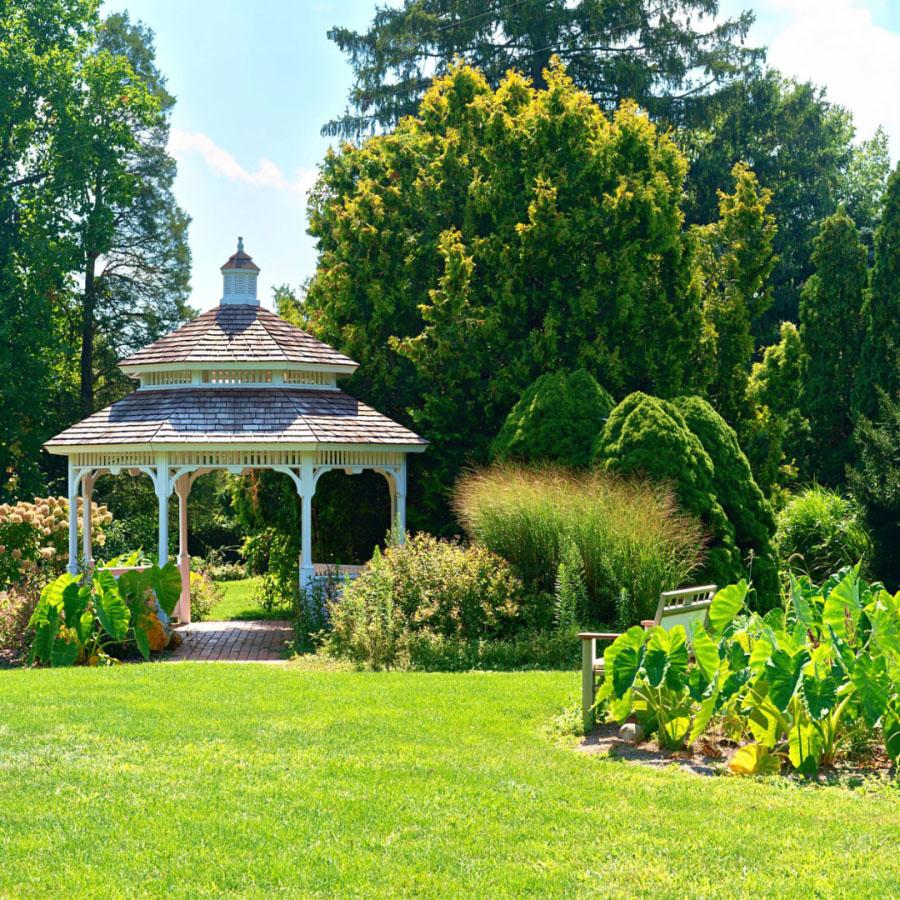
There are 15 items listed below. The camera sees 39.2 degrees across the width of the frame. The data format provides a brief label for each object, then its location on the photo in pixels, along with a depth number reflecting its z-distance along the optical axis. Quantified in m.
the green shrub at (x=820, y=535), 18.19
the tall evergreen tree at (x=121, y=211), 27.16
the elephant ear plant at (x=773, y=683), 7.72
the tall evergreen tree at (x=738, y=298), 20.25
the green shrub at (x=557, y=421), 15.97
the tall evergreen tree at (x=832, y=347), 24.84
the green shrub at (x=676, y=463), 14.58
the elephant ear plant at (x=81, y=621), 13.69
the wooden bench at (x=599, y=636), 9.17
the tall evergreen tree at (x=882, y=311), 23.56
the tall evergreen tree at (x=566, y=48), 32.19
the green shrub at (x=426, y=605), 13.33
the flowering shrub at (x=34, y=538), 16.97
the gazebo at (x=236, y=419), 16.06
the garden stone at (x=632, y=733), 8.70
